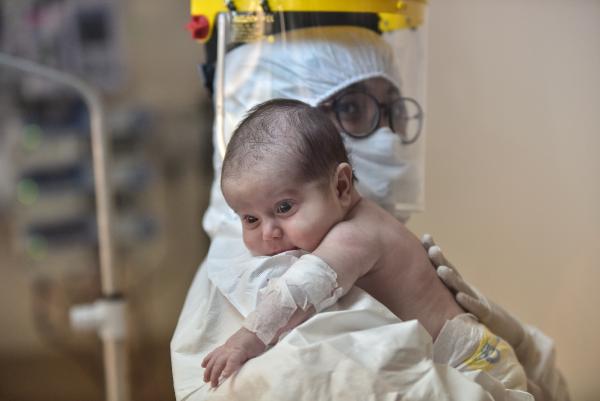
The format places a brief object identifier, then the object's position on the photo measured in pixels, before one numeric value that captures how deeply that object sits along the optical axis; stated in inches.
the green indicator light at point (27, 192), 68.4
